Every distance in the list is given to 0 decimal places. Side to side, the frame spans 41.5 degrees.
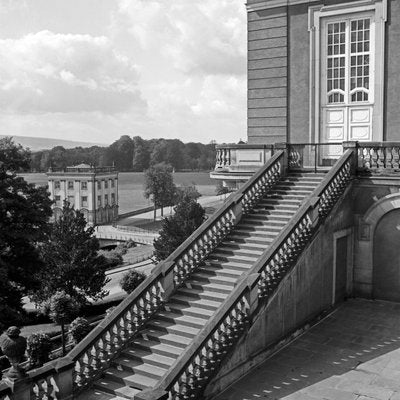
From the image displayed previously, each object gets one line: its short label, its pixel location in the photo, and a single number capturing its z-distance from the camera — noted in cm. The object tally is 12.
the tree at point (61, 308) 3025
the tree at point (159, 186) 11062
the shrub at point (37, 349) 2536
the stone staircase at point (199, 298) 1144
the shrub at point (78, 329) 2729
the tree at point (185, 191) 11089
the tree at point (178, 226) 4497
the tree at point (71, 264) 3500
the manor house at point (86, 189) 10069
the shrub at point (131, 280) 3894
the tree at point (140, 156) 18350
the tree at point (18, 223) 2194
